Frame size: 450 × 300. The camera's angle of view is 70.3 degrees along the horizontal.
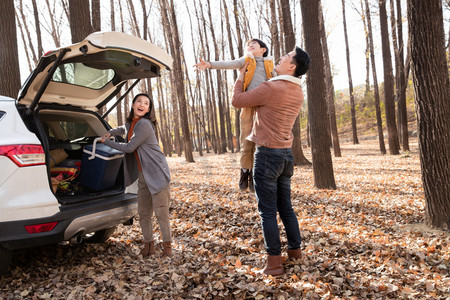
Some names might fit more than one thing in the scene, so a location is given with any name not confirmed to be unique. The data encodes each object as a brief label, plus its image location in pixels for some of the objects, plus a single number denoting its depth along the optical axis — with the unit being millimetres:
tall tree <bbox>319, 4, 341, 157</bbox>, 18078
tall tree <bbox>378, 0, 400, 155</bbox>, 15852
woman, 3787
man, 3277
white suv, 3127
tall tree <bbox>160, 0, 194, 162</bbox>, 17719
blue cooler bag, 3990
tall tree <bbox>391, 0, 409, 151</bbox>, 16312
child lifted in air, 4145
